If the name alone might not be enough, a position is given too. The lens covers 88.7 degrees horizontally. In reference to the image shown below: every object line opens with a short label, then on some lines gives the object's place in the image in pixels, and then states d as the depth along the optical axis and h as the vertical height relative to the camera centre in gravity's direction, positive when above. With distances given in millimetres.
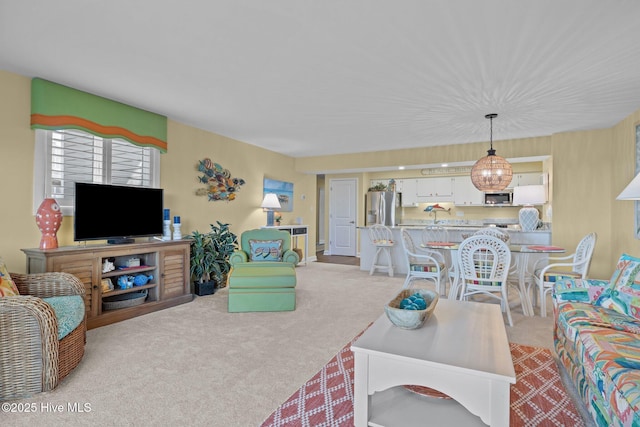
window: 3180 +536
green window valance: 3102 +1041
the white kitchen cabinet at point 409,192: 7871 +624
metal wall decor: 4875 +518
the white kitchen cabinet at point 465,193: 7148 +569
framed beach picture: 6332 +510
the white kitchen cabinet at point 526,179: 6578 +834
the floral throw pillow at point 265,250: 4215 -451
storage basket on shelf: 3350 -921
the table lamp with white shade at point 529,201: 4965 +287
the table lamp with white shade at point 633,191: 2267 +216
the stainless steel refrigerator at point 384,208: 7965 +230
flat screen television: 3221 +6
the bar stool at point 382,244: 5702 -457
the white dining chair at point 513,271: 3557 -609
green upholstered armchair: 3566 -790
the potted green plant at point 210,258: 4328 -587
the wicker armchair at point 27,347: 1923 -812
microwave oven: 6730 +441
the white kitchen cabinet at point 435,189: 7434 +667
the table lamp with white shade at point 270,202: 5875 +241
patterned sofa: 1359 -642
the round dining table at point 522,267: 3547 -538
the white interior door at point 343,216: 8523 +20
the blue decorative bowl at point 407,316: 1821 -552
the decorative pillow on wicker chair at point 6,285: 2190 -507
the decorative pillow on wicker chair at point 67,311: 2159 -695
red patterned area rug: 1744 -1071
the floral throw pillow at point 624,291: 2137 -477
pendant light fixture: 4023 +580
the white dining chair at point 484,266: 3225 -476
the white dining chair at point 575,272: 3305 -557
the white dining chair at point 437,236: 4887 -304
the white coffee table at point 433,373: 1428 -713
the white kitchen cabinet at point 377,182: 8438 +917
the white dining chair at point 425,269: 3945 -633
